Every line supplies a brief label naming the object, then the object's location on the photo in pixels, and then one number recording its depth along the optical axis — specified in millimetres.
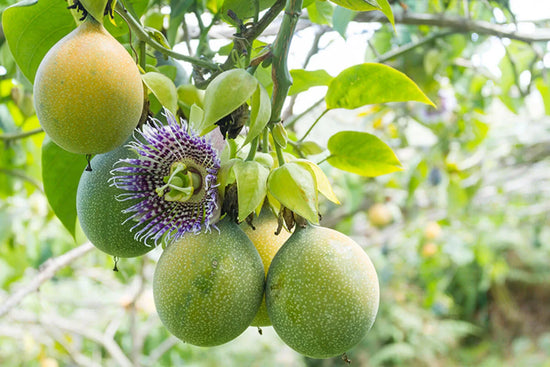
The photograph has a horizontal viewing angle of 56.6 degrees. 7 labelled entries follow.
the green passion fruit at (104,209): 429
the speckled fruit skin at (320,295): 388
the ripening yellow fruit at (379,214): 2445
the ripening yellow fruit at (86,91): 353
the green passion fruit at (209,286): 387
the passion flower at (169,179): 417
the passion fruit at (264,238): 458
